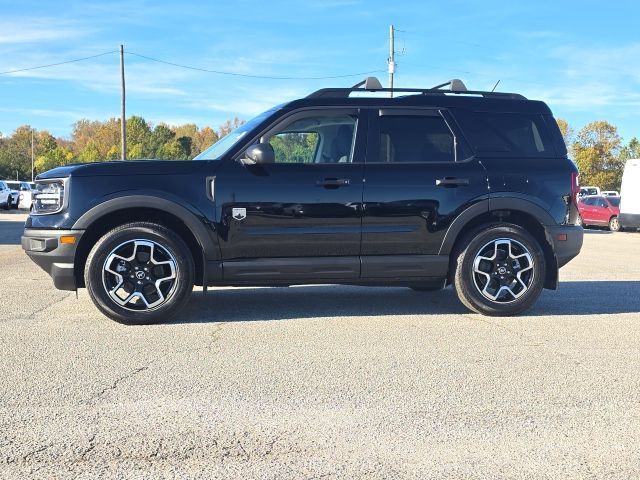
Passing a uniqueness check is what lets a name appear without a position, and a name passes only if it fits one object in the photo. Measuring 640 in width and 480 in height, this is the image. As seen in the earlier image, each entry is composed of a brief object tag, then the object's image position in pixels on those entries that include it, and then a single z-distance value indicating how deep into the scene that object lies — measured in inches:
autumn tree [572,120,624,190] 2618.1
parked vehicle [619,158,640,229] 791.1
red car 960.3
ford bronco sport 206.7
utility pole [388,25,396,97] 1373.0
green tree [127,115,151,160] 3215.6
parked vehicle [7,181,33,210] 1361.8
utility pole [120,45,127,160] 1517.0
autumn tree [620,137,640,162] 2728.8
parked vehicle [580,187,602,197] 1987.9
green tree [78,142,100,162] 3442.4
